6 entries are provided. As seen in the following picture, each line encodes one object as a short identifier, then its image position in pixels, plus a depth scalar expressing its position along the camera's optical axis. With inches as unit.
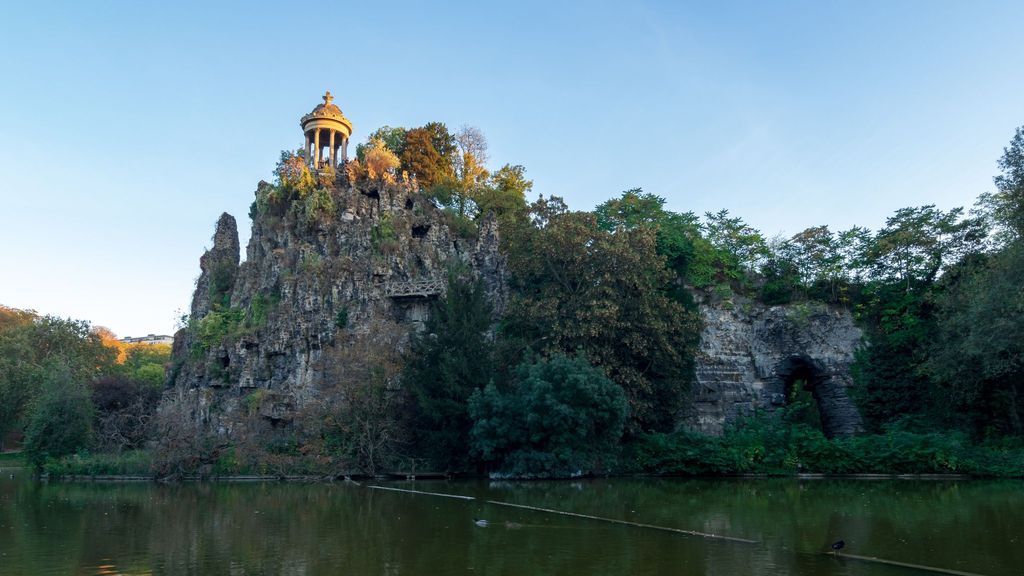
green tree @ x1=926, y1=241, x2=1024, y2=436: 919.0
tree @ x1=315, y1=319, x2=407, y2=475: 1109.1
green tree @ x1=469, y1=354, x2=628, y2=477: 985.5
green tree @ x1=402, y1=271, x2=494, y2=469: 1076.5
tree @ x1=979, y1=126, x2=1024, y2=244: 964.6
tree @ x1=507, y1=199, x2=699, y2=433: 1096.2
